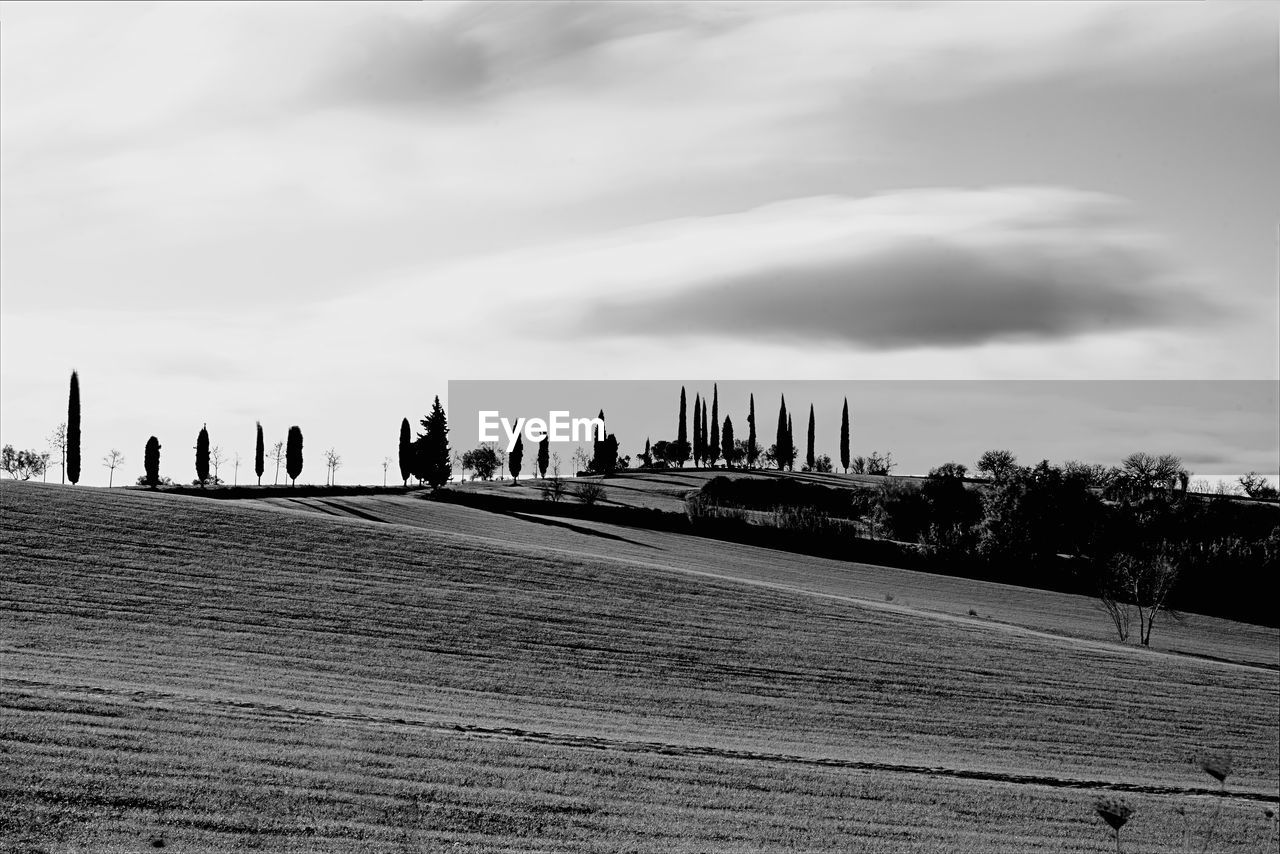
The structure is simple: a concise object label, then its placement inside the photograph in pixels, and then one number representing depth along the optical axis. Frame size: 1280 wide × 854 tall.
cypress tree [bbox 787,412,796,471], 157.62
